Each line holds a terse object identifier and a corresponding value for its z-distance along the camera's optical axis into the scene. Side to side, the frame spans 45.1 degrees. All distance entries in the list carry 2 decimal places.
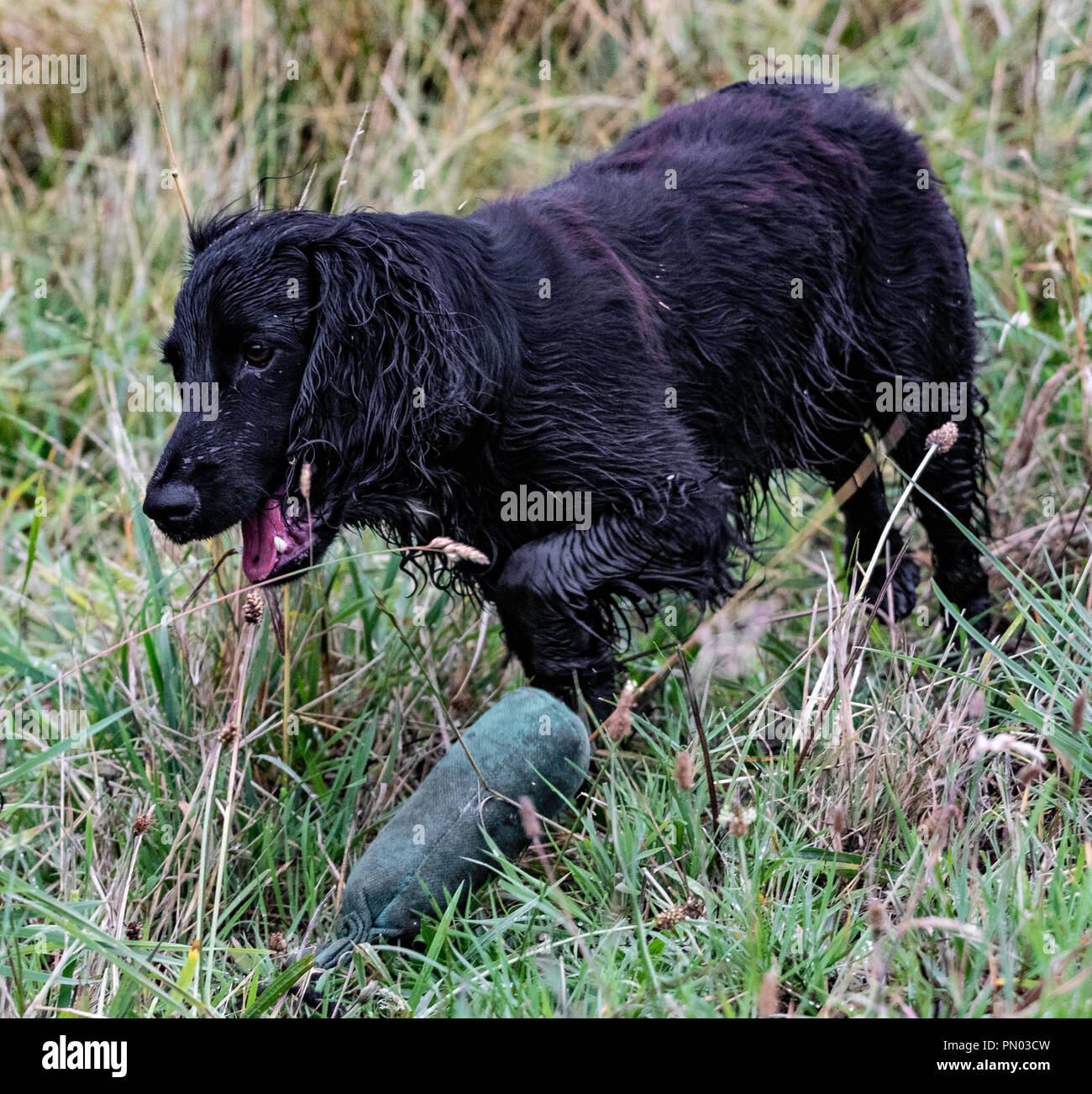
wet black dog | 2.67
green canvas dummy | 2.54
